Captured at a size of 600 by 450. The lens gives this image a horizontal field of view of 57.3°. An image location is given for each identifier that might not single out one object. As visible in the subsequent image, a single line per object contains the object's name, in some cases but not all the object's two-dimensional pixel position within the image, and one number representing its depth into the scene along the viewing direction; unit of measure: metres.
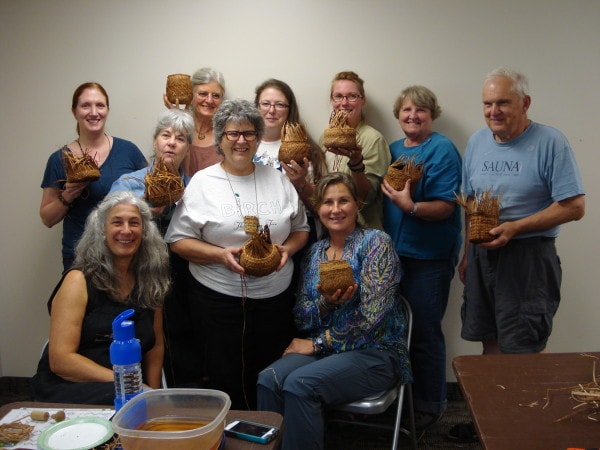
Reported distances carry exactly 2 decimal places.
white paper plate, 1.26
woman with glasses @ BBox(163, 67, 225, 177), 2.81
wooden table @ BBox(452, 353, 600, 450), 1.27
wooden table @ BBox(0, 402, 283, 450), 1.32
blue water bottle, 1.33
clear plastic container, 1.14
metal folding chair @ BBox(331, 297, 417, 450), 2.21
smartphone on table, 1.32
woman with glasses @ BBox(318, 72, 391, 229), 2.70
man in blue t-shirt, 2.25
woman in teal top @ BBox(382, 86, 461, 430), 2.63
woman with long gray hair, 1.79
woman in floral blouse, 2.13
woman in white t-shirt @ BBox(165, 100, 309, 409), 2.27
